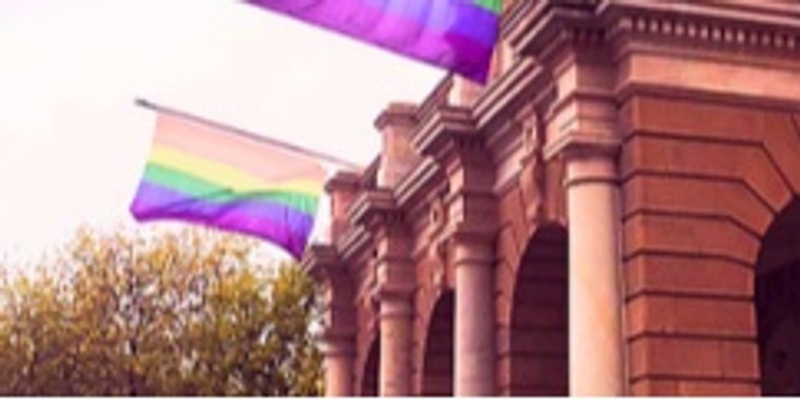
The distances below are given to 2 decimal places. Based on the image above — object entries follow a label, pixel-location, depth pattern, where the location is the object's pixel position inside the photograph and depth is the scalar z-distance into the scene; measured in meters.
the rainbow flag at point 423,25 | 15.90
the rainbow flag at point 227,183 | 23.89
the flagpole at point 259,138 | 24.31
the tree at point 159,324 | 47.88
